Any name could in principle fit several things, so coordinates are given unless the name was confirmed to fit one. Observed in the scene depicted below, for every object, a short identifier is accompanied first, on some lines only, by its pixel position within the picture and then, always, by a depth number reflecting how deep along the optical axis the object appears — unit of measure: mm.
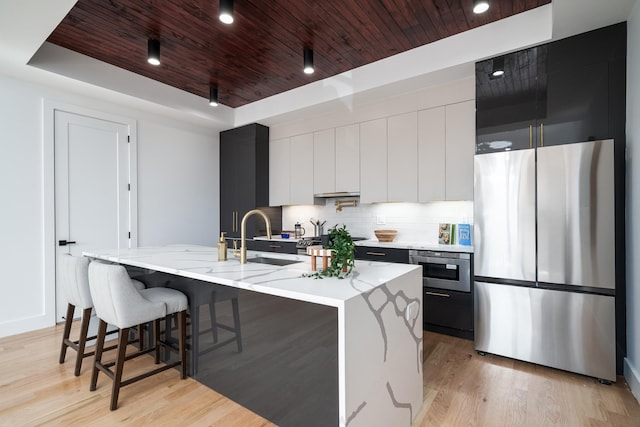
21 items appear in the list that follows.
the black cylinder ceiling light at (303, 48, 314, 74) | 3090
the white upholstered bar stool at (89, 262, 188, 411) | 1951
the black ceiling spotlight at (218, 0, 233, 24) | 2180
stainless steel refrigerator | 2293
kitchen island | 1361
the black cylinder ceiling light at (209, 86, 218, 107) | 4008
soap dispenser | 2328
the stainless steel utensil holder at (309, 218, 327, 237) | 4796
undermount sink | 2398
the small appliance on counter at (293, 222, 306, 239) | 4873
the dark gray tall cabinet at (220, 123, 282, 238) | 4906
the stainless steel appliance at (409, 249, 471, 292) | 3021
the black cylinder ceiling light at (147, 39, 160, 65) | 2941
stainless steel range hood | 4259
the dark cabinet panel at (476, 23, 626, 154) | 2379
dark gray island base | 1446
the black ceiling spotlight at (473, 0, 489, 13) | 2196
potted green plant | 1688
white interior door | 3594
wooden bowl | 3969
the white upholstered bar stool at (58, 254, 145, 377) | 2389
